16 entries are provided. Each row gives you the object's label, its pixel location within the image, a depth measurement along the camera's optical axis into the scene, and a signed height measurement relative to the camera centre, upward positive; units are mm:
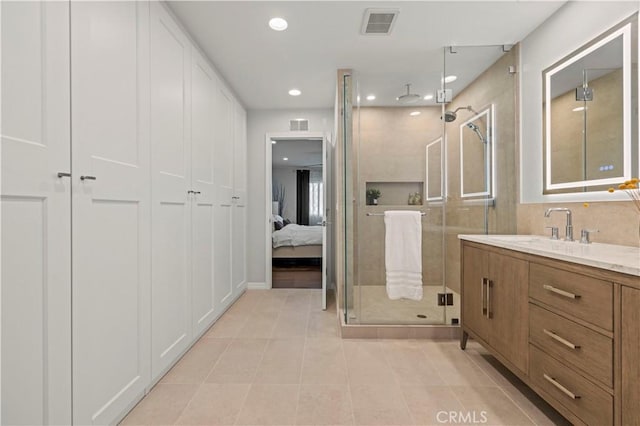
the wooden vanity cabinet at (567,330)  1072 -535
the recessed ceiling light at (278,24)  2146 +1370
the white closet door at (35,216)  962 -8
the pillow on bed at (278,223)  6664 -228
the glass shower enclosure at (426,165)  2682 +430
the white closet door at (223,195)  2939 +187
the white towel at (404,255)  2709 -381
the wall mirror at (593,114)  1657 +609
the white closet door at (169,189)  1833 +158
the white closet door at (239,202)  3570 +142
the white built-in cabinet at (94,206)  1000 +31
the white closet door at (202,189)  2398 +206
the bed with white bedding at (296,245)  5102 -545
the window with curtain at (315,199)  8922 +407
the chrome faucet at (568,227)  1842 -90
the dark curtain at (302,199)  8852 +406
